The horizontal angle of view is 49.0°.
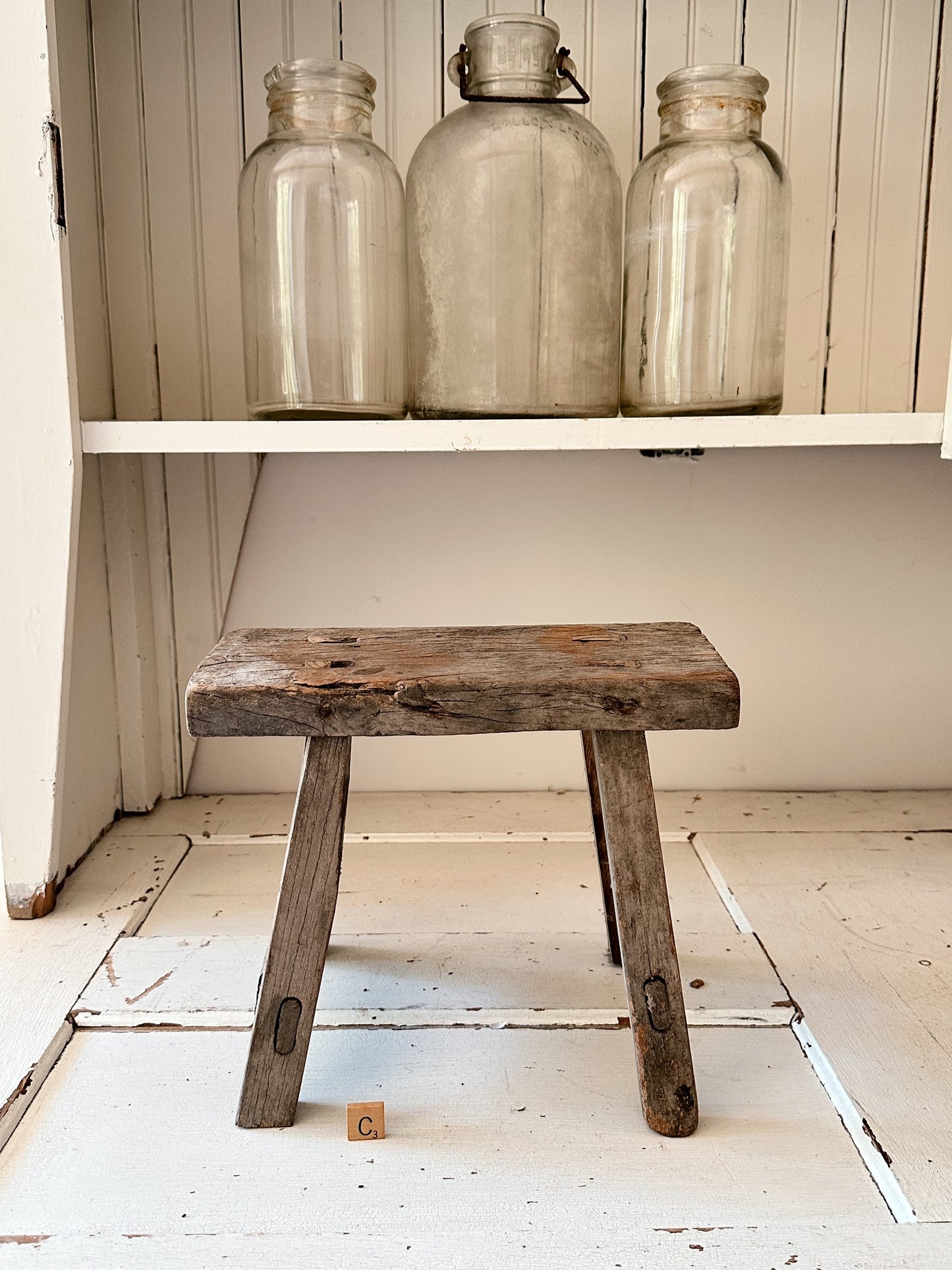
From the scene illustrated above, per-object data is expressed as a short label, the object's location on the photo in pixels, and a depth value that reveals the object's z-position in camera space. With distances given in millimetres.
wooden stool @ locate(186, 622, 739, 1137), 647
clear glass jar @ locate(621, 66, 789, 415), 965
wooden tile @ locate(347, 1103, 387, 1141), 673
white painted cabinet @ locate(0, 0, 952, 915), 972
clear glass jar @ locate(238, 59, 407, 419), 965
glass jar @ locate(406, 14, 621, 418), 952
